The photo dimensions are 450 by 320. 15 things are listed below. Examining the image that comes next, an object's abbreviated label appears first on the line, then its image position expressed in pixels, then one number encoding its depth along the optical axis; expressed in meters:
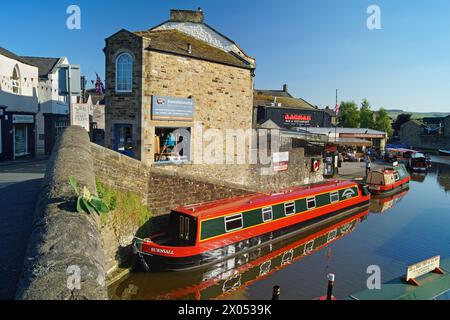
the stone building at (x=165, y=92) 14.37
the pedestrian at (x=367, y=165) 29.38
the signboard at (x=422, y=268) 7.89
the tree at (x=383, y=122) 64.56
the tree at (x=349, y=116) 64.12
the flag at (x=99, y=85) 26.97
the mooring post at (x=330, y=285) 7.24
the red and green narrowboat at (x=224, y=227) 11.63
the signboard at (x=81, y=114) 12.28
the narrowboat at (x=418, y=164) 37.47
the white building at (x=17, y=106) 23.95
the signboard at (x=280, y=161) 20.47
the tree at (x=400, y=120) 81.81
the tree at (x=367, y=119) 64.88
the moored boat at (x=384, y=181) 24.83
